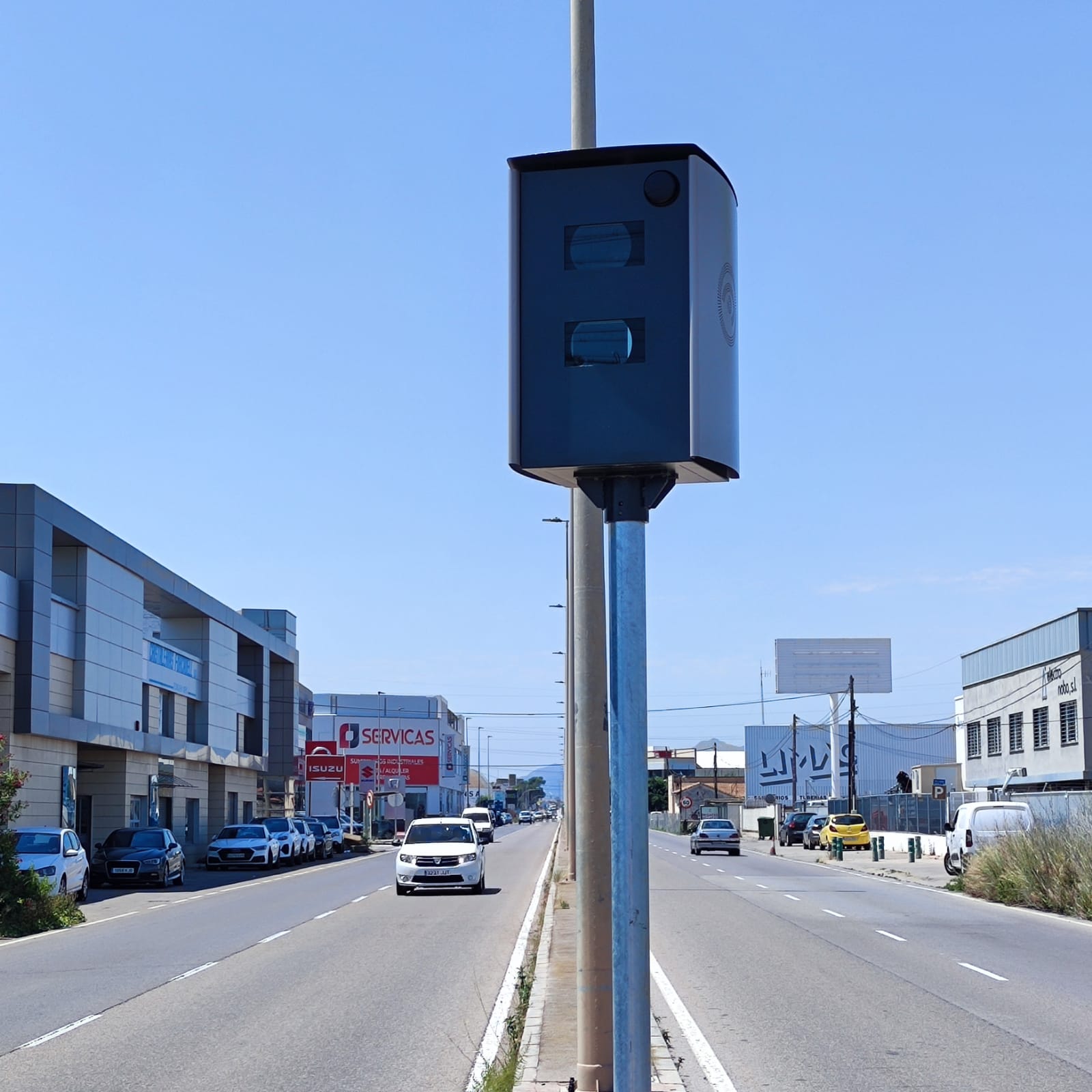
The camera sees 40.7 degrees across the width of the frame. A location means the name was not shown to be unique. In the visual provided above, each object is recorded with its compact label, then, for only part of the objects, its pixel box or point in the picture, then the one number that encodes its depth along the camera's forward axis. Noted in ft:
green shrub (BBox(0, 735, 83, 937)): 79.30
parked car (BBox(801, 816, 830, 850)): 224.12
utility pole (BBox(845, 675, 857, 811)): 234.17
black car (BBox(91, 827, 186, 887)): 123.95
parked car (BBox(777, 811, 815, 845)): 242.99
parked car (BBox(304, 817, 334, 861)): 200.03
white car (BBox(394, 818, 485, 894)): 104.58
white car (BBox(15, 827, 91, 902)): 93.61
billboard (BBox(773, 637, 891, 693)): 345.31
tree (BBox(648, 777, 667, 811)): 518.37
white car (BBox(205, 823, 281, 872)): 160.76
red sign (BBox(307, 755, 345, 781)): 279.90
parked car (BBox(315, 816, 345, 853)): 216.33
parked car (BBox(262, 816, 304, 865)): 172.86
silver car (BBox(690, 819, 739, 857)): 195.93
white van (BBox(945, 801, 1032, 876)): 122.42
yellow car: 209.87
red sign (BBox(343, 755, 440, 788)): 334.65
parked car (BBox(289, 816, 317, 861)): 184.14
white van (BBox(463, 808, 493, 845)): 246.27
